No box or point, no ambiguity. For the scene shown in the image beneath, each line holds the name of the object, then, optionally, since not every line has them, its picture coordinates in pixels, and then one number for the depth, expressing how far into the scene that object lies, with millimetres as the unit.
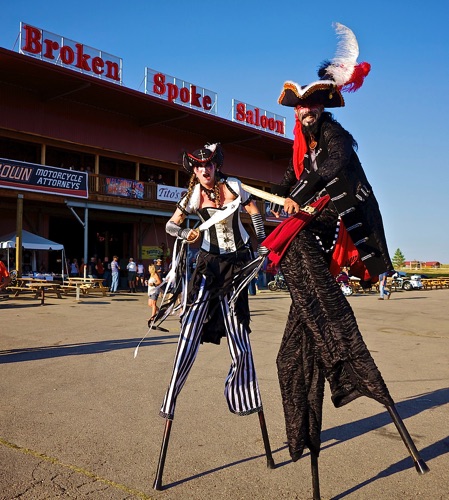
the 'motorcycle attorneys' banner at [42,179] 23594
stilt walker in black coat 3018
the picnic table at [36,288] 18328
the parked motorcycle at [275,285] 30194
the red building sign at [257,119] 37000
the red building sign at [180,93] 31484
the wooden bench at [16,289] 19742
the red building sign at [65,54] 25934
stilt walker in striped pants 3475
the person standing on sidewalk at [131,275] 27484
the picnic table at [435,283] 43275
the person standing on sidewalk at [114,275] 26078
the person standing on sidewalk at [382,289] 24642
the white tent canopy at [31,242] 24491
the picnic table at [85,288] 21453
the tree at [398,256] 162875
